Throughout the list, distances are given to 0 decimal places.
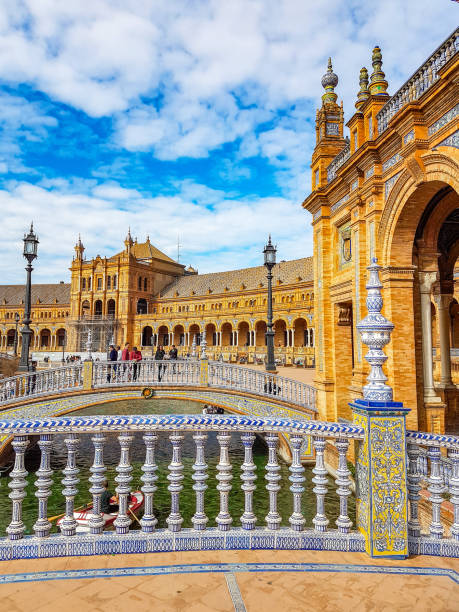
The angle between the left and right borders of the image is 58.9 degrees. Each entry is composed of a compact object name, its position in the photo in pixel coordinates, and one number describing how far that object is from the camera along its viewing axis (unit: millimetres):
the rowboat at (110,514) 8141
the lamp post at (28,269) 13828
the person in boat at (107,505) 8871
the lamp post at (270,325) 14692
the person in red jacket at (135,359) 15173
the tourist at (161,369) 15189
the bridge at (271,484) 3318
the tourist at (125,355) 16916
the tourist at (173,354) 21022
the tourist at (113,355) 17844
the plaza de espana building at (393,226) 7953
